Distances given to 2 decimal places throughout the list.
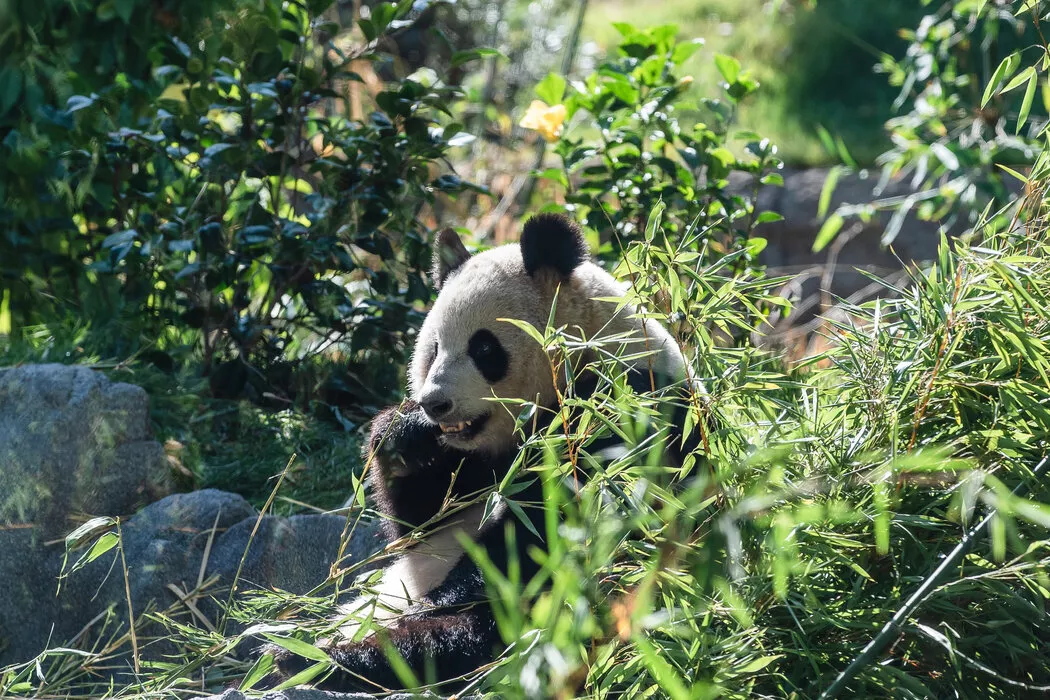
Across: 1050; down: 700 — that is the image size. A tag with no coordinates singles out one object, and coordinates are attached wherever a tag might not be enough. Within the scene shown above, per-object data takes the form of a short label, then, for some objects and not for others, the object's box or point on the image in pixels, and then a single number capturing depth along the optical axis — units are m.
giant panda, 9.09
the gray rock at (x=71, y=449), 9.34
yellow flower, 9.71
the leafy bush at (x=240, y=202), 9.70
